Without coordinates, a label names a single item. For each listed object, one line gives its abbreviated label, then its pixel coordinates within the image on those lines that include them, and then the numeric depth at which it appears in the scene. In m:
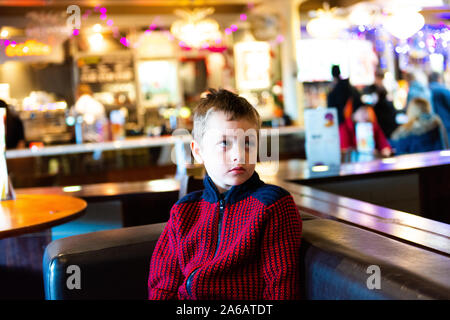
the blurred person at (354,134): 4.92
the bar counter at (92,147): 5.79
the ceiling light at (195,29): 7.98
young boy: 1.43
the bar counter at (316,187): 2.91
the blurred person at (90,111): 8.08
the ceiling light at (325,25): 8.01
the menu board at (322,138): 3.19
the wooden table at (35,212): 2.02
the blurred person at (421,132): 4.99
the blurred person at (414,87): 7.04
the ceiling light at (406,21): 6.95
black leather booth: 1.10
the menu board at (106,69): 9.14
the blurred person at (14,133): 6.54
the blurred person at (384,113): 6.82
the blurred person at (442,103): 6.67
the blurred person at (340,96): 5.37
